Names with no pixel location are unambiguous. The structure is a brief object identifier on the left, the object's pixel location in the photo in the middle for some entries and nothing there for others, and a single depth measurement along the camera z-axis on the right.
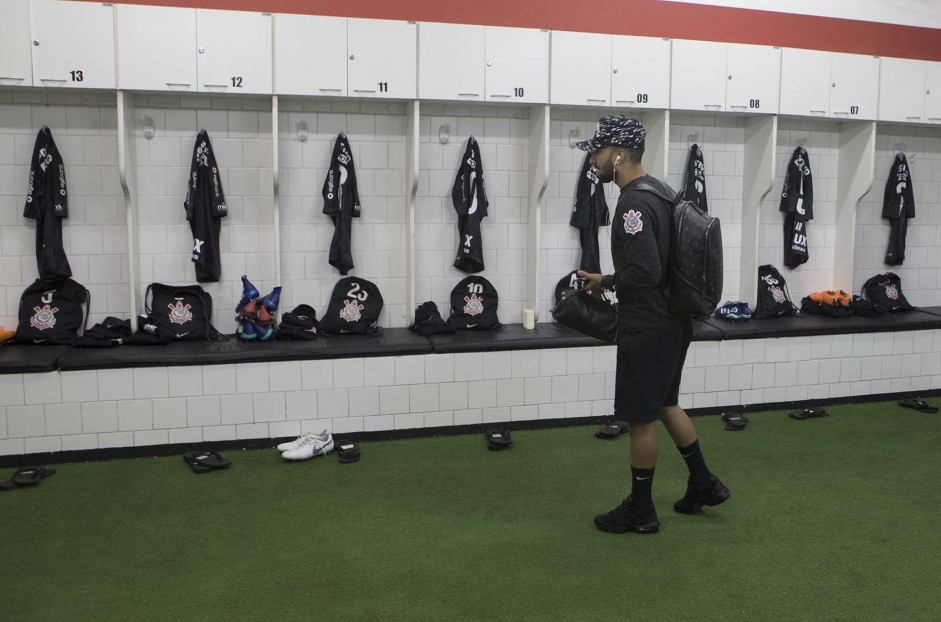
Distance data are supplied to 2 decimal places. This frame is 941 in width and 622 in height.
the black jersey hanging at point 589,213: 4.79
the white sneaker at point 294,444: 3.77
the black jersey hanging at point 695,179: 4.91
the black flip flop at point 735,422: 4.24
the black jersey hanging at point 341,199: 4.41
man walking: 2.65
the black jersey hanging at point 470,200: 4.57
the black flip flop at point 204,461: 3.56
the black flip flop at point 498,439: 3.89
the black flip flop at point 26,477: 3.33
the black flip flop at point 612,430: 4.05
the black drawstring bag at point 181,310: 4.18
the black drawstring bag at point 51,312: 4.04
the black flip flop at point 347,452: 3.70
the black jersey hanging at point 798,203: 5.16
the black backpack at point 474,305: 4.55
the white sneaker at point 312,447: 3.69
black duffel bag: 2.87
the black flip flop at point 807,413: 4.46
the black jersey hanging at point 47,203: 4.05
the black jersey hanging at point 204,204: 4.23
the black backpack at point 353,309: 4.37
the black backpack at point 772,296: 4.96
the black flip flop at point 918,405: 4.59
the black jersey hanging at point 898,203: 5.39
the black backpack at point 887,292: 5.24
